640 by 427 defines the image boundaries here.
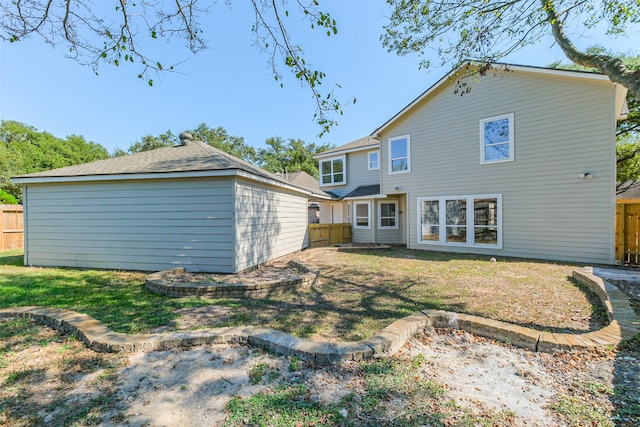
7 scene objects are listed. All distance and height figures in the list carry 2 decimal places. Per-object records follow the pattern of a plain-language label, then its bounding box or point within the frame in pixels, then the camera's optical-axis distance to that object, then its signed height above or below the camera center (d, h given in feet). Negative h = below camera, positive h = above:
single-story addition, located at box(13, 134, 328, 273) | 22.56 -0.14
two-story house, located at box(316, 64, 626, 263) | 26.78 +5.35
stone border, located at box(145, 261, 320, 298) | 17.34 -4.95
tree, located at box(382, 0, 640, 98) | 17.10 +12.98
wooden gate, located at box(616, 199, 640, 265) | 25.80 -2.17
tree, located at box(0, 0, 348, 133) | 12.57 +8.94
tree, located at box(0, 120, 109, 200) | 81.56 +22.39
